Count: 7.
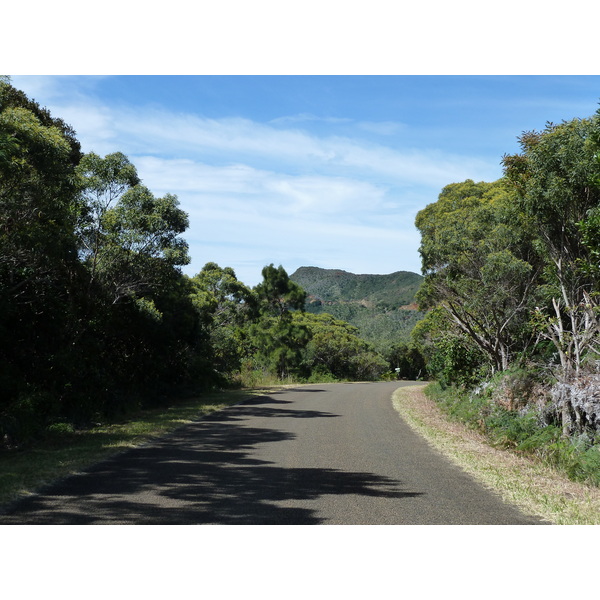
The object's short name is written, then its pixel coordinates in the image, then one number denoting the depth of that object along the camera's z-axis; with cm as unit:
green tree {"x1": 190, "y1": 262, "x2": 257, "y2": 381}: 2727
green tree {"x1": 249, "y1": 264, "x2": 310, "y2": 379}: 4534
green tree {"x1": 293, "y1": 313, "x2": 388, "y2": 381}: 4938
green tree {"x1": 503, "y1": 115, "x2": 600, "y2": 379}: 1177
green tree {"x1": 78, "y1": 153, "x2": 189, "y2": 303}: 1761
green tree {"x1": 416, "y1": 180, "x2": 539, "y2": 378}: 1527
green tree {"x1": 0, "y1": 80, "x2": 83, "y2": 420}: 1177
